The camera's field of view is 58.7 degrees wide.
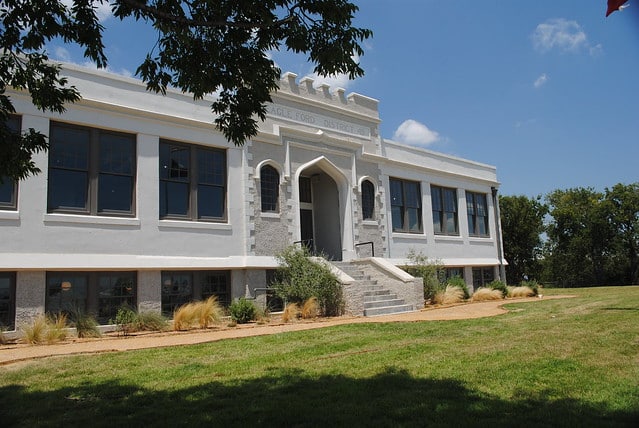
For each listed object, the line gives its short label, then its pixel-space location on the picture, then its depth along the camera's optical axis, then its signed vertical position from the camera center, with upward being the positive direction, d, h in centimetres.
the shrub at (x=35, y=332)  1267 -99
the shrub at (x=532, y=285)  2773 -63
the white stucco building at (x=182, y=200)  1476 +265
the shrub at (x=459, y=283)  2453 -37
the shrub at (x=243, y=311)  1658 -87
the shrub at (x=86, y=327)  1394 -100
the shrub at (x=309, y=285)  1805 -17
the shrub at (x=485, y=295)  2441 -91
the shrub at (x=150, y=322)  1502 -101
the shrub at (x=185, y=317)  1500 -91
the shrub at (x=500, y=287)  2636 -63
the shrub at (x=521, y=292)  2695 -91
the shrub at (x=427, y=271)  2239 +18
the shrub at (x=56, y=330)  1277 -98
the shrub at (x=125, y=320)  1486 -94
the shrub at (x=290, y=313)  1655 -96
